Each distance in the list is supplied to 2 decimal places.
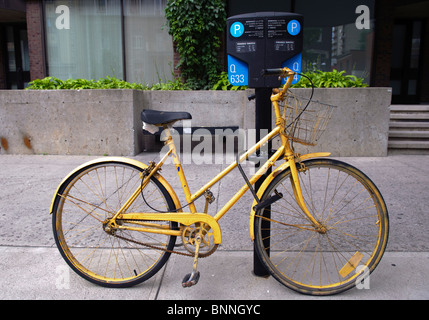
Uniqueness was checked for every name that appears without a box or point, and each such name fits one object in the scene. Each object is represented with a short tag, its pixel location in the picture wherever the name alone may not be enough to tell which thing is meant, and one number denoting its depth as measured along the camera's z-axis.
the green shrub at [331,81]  6.63
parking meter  2.55
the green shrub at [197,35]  7.72
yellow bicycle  2.44
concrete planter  6.41
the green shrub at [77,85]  7.03
